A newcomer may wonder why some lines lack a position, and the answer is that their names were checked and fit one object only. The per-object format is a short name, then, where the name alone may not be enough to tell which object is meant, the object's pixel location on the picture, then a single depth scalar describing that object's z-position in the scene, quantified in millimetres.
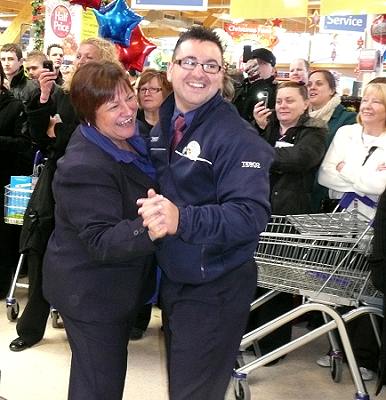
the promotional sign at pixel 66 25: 7457
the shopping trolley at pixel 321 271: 2951
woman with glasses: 4012
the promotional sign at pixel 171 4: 6320
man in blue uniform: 1897
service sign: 9617
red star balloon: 4598
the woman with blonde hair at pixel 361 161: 3506
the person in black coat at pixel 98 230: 2027
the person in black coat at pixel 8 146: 4391
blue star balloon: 4332
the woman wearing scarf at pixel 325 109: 4102
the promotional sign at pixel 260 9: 5840
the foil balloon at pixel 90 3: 4483
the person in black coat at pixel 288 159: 3680
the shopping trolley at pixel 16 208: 4082
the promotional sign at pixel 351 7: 5293
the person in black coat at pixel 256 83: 4723
